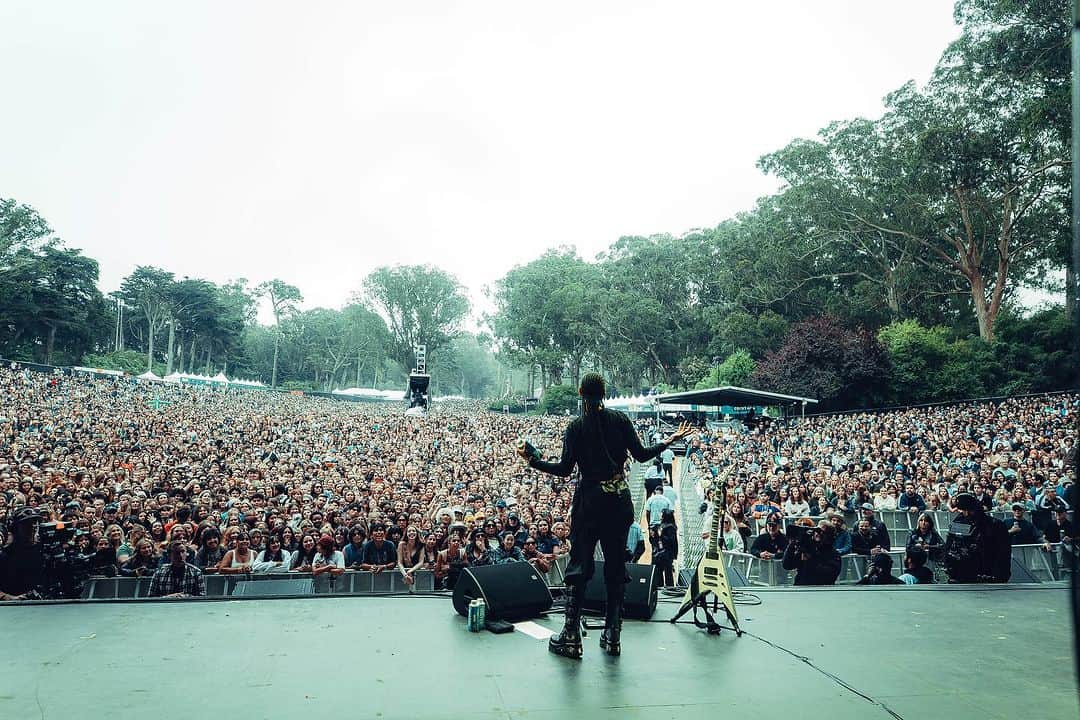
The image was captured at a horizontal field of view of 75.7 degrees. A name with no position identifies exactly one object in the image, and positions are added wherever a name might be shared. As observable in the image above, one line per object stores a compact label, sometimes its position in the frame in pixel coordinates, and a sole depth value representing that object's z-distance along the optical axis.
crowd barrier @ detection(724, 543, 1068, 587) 6.71
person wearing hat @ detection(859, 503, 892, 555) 7.24
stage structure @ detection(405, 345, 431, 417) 40.53
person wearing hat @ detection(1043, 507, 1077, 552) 6.72
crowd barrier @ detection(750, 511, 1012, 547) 9.57
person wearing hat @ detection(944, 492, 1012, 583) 5.74
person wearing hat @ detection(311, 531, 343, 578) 6.68
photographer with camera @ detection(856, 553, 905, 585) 6.21
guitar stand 3.90
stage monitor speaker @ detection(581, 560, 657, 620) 4.31
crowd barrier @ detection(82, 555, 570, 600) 5.77
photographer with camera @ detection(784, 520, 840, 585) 6.21
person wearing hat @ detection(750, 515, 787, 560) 7.58
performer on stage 3.62
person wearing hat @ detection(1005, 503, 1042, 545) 7.25
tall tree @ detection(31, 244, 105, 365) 42.78
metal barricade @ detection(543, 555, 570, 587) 6.89
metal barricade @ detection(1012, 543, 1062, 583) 6.67
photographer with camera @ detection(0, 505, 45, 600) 4.80
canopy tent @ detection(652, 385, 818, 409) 22.25
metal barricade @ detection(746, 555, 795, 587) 7.07
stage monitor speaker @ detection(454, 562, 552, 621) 4.04
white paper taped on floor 3.82
